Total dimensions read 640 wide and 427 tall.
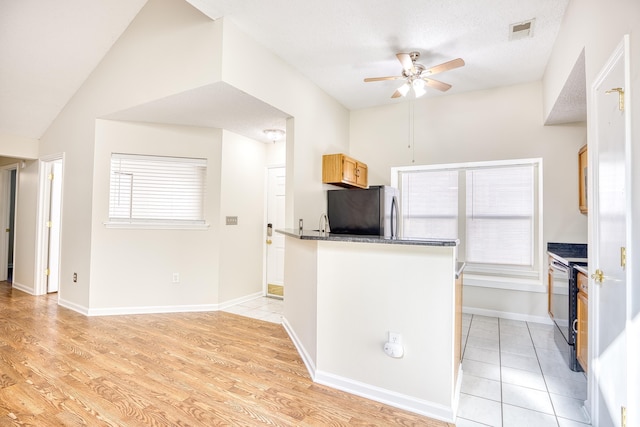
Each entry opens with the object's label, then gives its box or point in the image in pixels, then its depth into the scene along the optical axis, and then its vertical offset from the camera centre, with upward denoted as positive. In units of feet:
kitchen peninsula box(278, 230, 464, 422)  6.17 -2.13
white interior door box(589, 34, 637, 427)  4.76 -0.33
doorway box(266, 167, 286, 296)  15.57 -0.43
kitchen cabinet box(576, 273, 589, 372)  7.28 -2.43
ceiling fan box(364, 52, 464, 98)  9.51 +4.77
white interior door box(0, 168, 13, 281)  17.79 -0.22
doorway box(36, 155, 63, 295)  15.17 -0.45
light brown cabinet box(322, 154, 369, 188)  13.05 +2.15
